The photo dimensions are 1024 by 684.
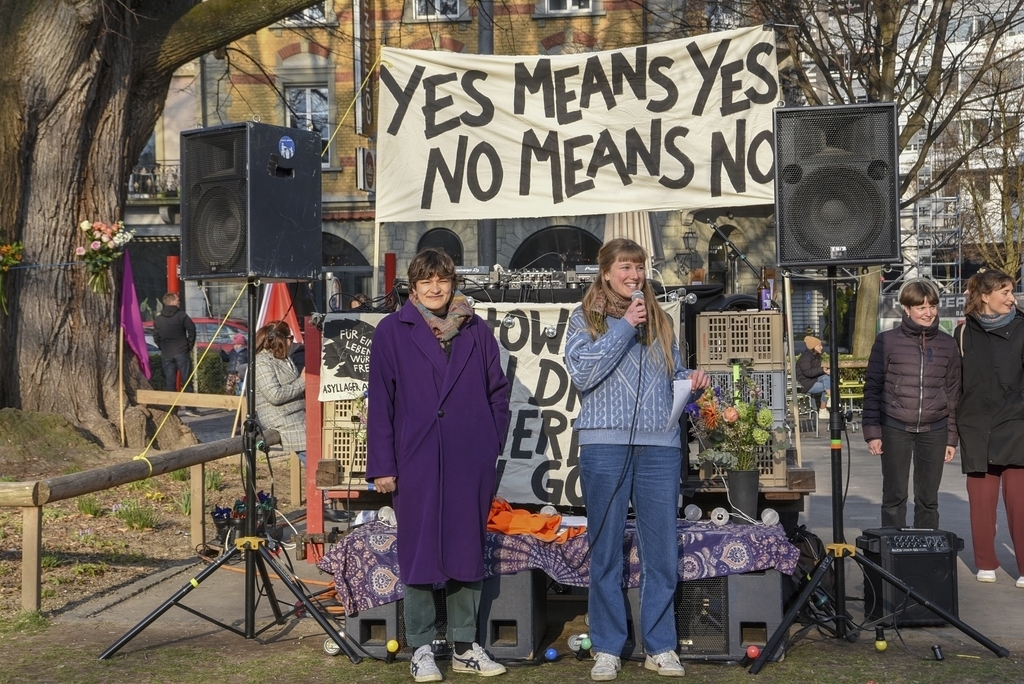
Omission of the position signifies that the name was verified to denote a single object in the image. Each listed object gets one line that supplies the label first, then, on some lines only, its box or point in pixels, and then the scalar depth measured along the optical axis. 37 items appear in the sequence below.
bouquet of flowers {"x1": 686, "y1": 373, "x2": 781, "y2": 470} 6.62
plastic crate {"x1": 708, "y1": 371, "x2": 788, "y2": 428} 6.87
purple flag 13.15
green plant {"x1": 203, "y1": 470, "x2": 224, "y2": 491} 11.15
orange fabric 5.94
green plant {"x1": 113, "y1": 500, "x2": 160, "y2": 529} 9.55
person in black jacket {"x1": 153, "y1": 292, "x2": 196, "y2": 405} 19.66
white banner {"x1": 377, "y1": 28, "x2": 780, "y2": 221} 7.42
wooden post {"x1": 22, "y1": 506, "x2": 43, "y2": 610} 6.65
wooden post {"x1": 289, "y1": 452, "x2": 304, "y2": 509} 10.29
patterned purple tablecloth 5.75
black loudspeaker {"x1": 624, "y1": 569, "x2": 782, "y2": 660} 5.72
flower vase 6.53
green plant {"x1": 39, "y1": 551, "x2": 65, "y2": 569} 8.13
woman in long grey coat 9.02
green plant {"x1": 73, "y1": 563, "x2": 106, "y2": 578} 7.98
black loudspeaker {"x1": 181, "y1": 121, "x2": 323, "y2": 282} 6.30
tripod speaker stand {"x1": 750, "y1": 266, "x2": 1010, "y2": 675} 5.69
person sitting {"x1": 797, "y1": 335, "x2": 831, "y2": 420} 17.16
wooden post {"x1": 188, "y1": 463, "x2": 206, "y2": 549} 8.70
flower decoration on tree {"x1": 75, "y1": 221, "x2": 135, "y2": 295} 11.90
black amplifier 6.27
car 23.62
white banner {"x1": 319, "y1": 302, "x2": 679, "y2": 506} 7.11
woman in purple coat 5.40
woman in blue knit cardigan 5.41
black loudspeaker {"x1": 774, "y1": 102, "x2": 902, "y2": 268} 6.00
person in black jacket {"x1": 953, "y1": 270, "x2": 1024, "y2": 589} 7.35
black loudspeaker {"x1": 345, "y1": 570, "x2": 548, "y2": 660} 5.72
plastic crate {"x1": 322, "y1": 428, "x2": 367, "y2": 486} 7.20
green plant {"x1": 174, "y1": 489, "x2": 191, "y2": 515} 10.00
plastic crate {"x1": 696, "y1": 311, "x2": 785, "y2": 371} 6.94
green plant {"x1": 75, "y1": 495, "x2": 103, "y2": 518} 9.88
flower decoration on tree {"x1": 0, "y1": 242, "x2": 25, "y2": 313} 11.59
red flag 13.61
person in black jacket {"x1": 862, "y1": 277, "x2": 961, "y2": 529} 7.30
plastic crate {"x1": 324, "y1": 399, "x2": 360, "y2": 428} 7.28
